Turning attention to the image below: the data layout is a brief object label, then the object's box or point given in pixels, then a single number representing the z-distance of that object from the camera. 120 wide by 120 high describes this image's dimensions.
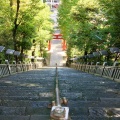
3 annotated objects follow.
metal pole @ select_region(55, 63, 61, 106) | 2.87
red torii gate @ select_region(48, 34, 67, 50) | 58.19
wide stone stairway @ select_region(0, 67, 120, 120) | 3.84
